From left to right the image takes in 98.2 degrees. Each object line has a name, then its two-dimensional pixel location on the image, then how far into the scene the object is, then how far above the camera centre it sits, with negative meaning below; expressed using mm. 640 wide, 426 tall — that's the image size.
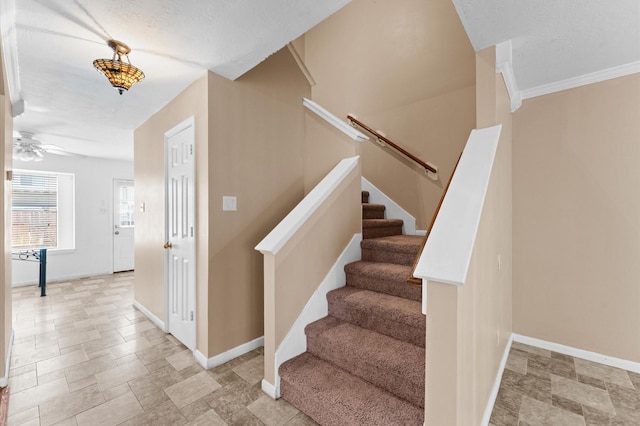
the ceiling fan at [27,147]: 4039 +1004
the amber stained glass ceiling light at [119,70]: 1821 +965
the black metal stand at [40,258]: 4480 -792
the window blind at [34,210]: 5145 +58
